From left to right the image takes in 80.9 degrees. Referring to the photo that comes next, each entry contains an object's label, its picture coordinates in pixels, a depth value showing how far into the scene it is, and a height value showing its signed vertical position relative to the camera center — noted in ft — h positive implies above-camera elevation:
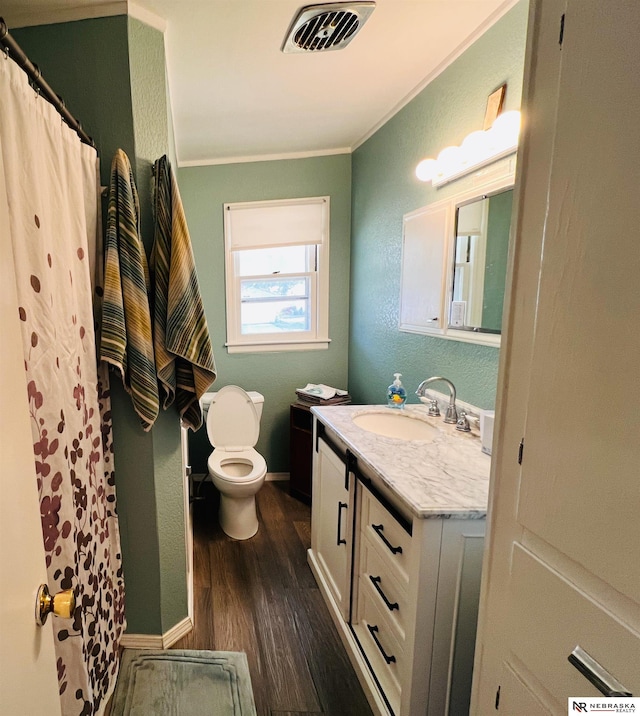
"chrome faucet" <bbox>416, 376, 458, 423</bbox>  5.59 -1.54
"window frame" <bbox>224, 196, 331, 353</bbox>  9.68 +0.18
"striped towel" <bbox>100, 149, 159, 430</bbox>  4.09 -0.08
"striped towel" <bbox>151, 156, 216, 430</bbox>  4.45 +0.04
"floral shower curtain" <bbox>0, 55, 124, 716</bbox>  2.95 -0.65
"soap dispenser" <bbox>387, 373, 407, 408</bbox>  6.57 -1.68
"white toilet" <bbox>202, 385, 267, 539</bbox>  7.61 -3.58
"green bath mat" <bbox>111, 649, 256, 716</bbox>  4.50 -4.90
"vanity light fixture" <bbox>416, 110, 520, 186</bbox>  4.54 +2.01
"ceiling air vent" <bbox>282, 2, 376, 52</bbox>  4.57 +3.49
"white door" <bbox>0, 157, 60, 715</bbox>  1.70 -1.21
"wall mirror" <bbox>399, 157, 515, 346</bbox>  5.07 +0.59
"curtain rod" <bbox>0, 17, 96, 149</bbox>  2.66 +1.74
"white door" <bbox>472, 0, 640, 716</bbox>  1.73 -0.40
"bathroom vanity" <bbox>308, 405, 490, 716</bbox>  3.41 -2.69
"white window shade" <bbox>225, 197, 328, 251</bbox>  9.68 +1.87
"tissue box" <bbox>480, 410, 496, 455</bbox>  4.55 -1.58
